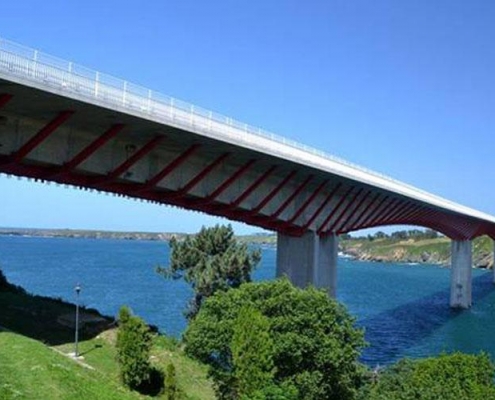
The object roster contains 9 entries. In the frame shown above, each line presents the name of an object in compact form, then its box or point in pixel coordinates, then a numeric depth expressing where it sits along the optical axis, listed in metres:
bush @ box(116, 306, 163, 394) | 25.41
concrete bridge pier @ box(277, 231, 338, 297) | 48.69
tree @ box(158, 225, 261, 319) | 46.22
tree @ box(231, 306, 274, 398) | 23.48
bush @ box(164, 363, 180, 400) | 24.91
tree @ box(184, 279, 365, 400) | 26.08
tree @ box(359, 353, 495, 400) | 26.73
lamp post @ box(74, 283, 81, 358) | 27.64
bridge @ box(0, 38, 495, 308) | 27.92
